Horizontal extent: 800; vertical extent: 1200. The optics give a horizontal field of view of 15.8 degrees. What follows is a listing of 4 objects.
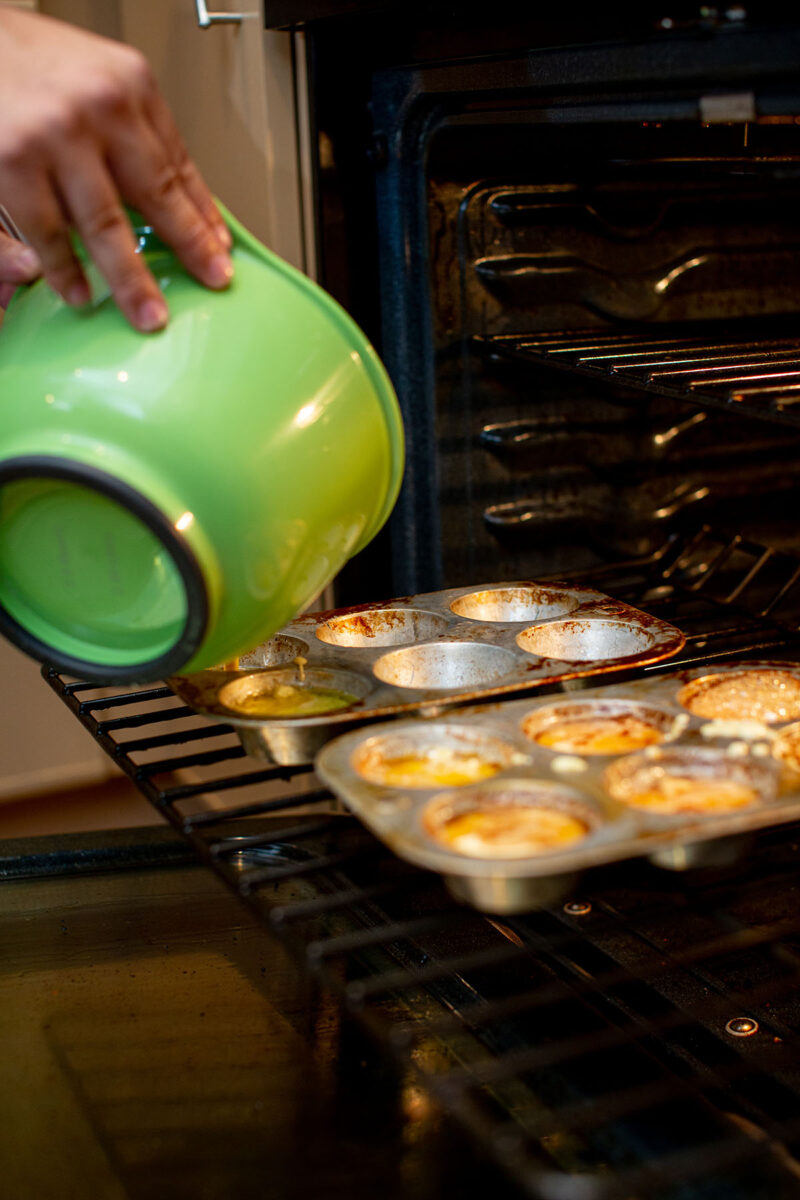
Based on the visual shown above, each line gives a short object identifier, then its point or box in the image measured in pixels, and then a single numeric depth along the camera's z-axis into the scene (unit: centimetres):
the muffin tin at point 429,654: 128
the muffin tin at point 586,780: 115
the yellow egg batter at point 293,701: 131
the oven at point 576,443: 123
